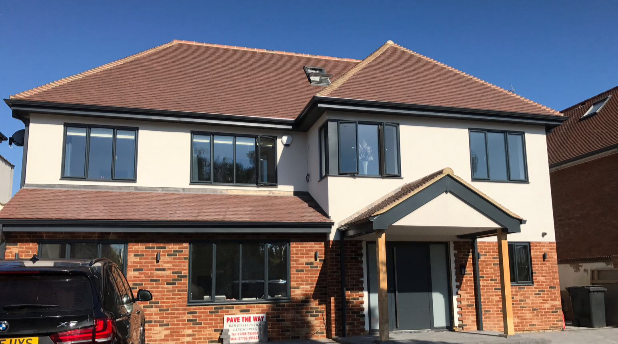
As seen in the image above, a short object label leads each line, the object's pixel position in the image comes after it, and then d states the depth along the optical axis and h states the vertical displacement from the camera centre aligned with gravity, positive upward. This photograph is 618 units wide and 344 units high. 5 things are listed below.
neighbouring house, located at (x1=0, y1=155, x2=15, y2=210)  26.33 +4.42
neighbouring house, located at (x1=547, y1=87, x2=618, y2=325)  16.52 +2.06
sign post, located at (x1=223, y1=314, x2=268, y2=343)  12.24 -1.31
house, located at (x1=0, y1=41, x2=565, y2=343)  11.94 +1.56
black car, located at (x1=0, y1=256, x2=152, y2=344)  4.86 -0.31
